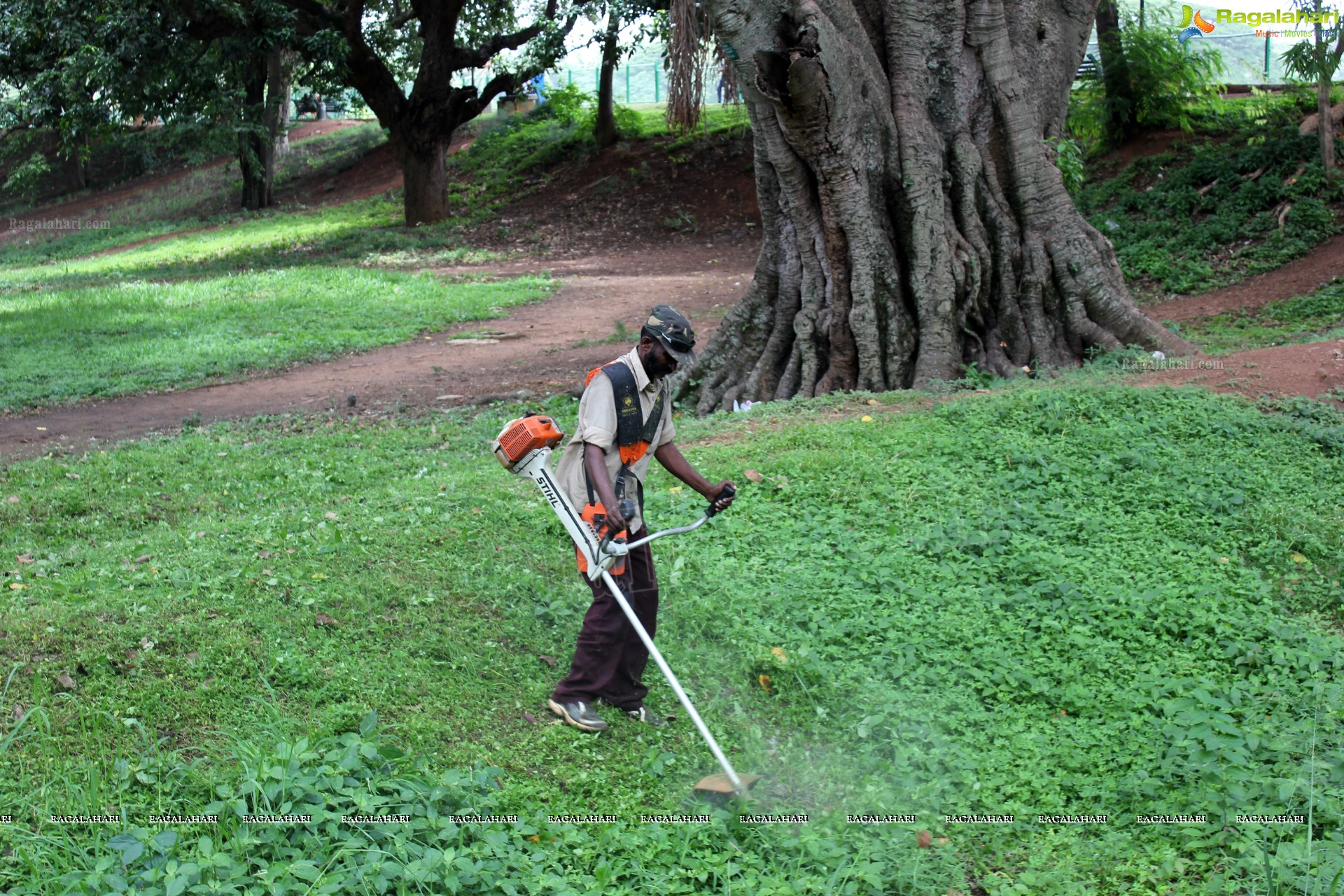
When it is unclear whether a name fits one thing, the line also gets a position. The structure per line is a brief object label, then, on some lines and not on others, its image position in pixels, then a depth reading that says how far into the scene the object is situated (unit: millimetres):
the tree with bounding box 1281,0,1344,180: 13453
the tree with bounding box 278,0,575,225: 20322
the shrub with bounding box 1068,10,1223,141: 16703
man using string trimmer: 4066
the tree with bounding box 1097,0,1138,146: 16781
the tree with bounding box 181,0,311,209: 17828
